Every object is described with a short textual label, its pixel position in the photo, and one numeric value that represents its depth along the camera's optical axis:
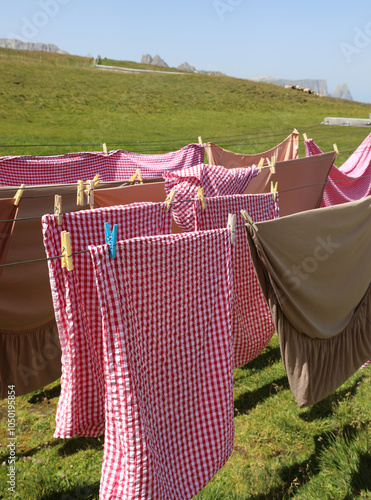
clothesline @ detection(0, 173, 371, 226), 2.42
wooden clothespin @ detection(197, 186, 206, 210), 2.39
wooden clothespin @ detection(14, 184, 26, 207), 2.31
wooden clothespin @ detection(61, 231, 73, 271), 1.69
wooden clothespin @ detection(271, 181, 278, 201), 2.68
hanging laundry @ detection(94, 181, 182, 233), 2.66
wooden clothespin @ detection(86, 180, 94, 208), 2.47
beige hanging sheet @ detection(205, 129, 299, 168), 4.71
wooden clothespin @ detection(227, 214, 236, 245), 2.03
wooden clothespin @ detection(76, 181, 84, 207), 2.27
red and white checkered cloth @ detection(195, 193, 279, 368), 2.50
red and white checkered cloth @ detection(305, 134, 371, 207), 4.99
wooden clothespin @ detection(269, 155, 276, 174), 3.44
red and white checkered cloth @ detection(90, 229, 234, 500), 1.66
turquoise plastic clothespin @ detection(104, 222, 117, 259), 1.62
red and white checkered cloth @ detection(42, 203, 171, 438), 1.81
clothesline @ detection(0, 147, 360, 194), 2.41
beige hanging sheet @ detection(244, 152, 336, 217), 3.93
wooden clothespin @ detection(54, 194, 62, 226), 1.81
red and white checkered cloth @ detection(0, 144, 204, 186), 3.74
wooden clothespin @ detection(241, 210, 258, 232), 1.99
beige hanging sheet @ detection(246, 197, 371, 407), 2.15
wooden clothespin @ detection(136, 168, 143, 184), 2.90
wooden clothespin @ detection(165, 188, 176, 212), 2.18
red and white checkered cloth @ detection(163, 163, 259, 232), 2.48
